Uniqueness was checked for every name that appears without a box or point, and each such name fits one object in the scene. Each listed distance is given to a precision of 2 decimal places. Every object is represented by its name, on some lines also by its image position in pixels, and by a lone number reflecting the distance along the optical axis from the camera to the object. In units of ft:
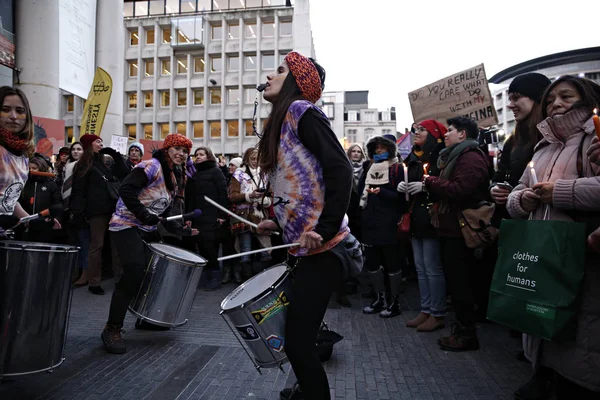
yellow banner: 30.86
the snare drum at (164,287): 13.83
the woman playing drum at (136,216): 13.87
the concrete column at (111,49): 45.16
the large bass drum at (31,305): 9.01
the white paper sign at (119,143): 36.19
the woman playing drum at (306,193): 7.30
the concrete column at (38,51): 38.11
